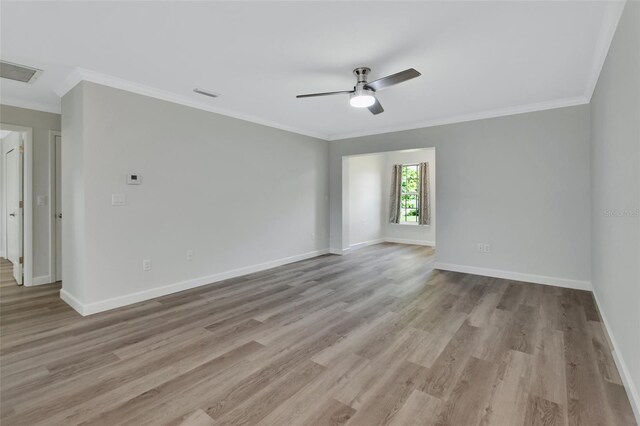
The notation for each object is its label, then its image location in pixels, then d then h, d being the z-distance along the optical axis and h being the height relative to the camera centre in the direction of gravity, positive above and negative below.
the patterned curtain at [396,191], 8.34 +0.51
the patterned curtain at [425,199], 7.87 +0.27
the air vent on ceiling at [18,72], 2.93 +1.39
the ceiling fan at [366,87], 2.79 +1.21
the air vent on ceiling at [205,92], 3.62 +1.45
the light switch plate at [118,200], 3.32 +0.10
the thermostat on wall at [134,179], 3.43 +0.35
